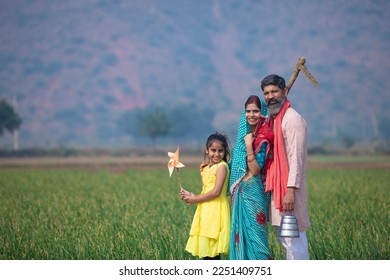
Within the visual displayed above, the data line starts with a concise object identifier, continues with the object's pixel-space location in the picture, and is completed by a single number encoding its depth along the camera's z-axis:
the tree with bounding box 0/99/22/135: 172.00
